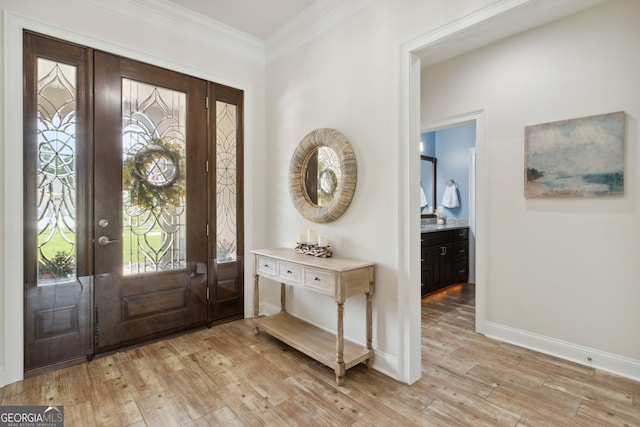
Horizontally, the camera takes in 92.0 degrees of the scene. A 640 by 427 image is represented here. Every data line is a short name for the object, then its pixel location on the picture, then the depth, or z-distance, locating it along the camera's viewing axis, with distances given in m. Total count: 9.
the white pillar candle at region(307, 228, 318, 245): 2.75
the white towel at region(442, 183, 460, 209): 5.05
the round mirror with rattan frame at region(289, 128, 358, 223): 2.48
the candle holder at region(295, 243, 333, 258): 2.55
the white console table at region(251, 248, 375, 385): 2.13
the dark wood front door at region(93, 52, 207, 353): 2.53
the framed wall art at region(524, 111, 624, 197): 2.28
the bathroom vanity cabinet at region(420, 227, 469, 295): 4.01
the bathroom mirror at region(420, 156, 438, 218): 5.23
